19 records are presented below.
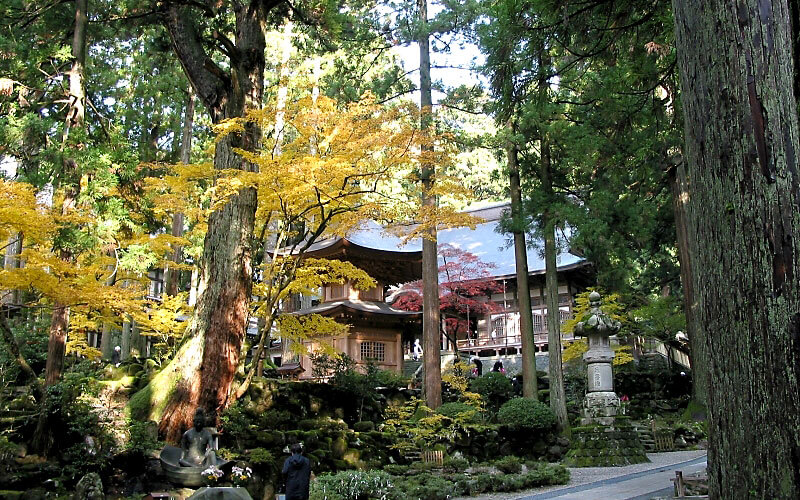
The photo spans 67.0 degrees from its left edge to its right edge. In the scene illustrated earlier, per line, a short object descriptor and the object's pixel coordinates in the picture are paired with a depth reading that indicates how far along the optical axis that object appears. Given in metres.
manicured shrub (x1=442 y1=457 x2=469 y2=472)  12.94
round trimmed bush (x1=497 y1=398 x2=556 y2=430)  16.05
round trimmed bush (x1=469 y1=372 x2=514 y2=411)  19.84
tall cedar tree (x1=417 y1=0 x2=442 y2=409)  16.09
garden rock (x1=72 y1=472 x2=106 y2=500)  7.46
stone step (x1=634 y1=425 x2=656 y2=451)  16.38
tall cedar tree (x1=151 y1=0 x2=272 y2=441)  10.60
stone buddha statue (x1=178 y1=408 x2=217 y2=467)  8.84
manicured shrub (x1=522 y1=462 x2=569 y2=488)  10.32
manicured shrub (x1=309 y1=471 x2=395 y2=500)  8.28
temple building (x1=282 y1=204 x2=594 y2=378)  23.62
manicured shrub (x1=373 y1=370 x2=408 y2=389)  18.44
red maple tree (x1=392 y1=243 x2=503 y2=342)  24.86
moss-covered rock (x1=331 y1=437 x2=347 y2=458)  12.58
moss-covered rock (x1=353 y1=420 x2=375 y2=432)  14.45
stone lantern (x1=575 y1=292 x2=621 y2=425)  14.17
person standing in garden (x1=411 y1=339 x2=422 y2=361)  28.49
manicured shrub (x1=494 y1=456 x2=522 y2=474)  11.99
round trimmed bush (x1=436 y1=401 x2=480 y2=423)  15.09
